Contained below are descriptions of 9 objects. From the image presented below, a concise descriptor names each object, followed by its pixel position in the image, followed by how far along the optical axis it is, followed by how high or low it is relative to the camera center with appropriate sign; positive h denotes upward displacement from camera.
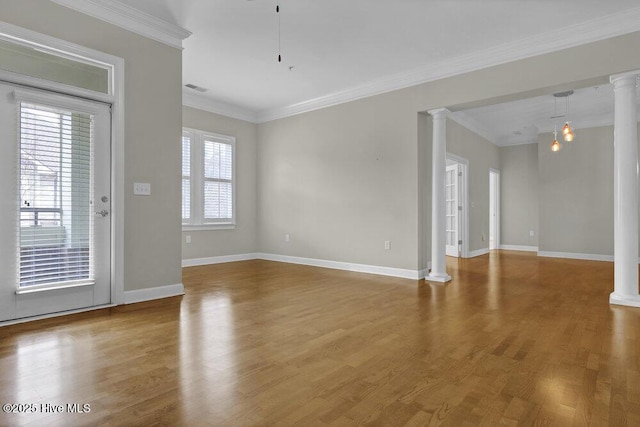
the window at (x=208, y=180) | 6.14 +0.57
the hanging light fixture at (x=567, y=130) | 5.66 +1.30
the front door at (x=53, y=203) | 2.87 +0.08
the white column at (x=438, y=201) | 4.89 +0.15
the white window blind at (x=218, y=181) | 6.41 +0.58
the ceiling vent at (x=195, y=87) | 5.57 +1.98
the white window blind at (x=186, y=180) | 6.08 +0.55
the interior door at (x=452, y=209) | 7.36 +0.06
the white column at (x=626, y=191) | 3.59 +0.21
